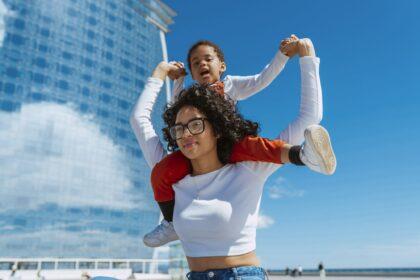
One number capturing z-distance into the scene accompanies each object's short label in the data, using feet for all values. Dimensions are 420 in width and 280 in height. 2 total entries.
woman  5.44
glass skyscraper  136.26
